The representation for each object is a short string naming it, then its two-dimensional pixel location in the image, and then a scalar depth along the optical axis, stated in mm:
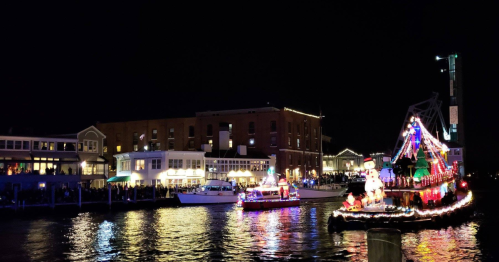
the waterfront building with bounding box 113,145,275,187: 71562
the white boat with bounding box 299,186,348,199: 74312
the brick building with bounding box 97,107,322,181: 88375
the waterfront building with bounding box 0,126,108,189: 57319
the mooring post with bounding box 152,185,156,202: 59719
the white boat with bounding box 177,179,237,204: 60281
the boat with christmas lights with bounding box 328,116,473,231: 32438
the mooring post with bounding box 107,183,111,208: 54081
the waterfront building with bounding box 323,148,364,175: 125688
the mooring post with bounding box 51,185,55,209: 49144
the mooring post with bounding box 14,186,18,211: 46656
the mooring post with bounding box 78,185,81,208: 51244
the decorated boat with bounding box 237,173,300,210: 55000
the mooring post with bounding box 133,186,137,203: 57219
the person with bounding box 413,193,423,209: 35031
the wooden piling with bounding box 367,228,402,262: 8094
